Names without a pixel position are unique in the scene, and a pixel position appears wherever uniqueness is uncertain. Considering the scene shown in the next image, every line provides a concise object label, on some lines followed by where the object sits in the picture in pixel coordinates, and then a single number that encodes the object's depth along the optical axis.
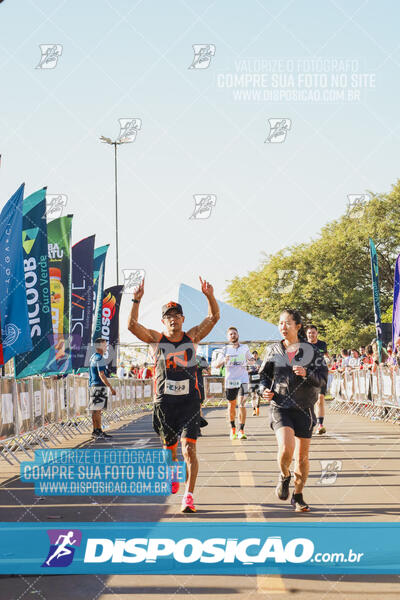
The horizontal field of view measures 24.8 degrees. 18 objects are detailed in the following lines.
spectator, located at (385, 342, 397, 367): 22.08
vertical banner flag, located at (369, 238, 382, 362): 27.12
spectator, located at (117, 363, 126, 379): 37.63
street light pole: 54.25
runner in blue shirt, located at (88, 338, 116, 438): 18.08
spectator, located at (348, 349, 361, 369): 30.23
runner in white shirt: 16.33
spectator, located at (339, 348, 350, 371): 31.50
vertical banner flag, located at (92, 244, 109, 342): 27.38
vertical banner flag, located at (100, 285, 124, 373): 29.20
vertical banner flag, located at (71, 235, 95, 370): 24.09
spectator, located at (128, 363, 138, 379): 42.98
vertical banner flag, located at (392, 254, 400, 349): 24.00
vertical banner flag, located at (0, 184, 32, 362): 15.27
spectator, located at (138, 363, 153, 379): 38.34
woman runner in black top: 8.57
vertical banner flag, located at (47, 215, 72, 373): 20.59
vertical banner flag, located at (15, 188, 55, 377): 17.25
